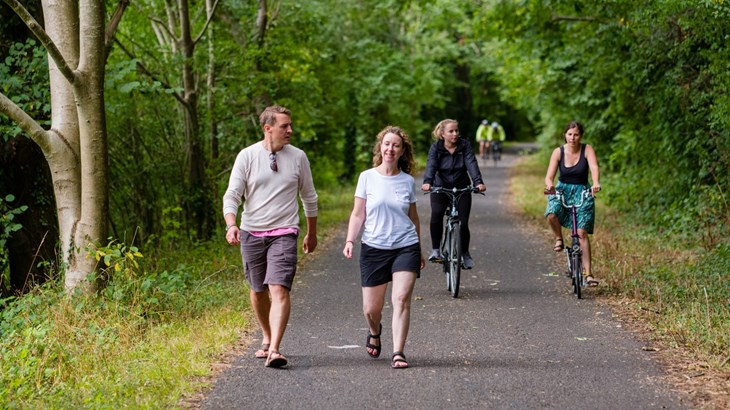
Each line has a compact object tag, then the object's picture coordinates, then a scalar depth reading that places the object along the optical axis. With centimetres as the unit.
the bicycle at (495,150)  4264
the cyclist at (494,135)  4191
